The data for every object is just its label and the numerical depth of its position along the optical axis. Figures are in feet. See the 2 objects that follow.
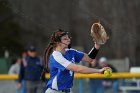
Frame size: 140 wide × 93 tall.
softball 48.60
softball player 51.31
